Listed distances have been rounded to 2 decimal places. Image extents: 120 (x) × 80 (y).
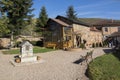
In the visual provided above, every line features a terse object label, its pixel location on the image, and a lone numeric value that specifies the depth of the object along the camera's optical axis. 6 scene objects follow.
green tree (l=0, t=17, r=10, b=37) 13.56
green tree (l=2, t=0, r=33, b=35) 15.33
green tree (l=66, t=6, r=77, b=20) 25.44
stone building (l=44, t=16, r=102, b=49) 15.45
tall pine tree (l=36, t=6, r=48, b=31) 20.93
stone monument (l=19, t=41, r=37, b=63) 8.51
